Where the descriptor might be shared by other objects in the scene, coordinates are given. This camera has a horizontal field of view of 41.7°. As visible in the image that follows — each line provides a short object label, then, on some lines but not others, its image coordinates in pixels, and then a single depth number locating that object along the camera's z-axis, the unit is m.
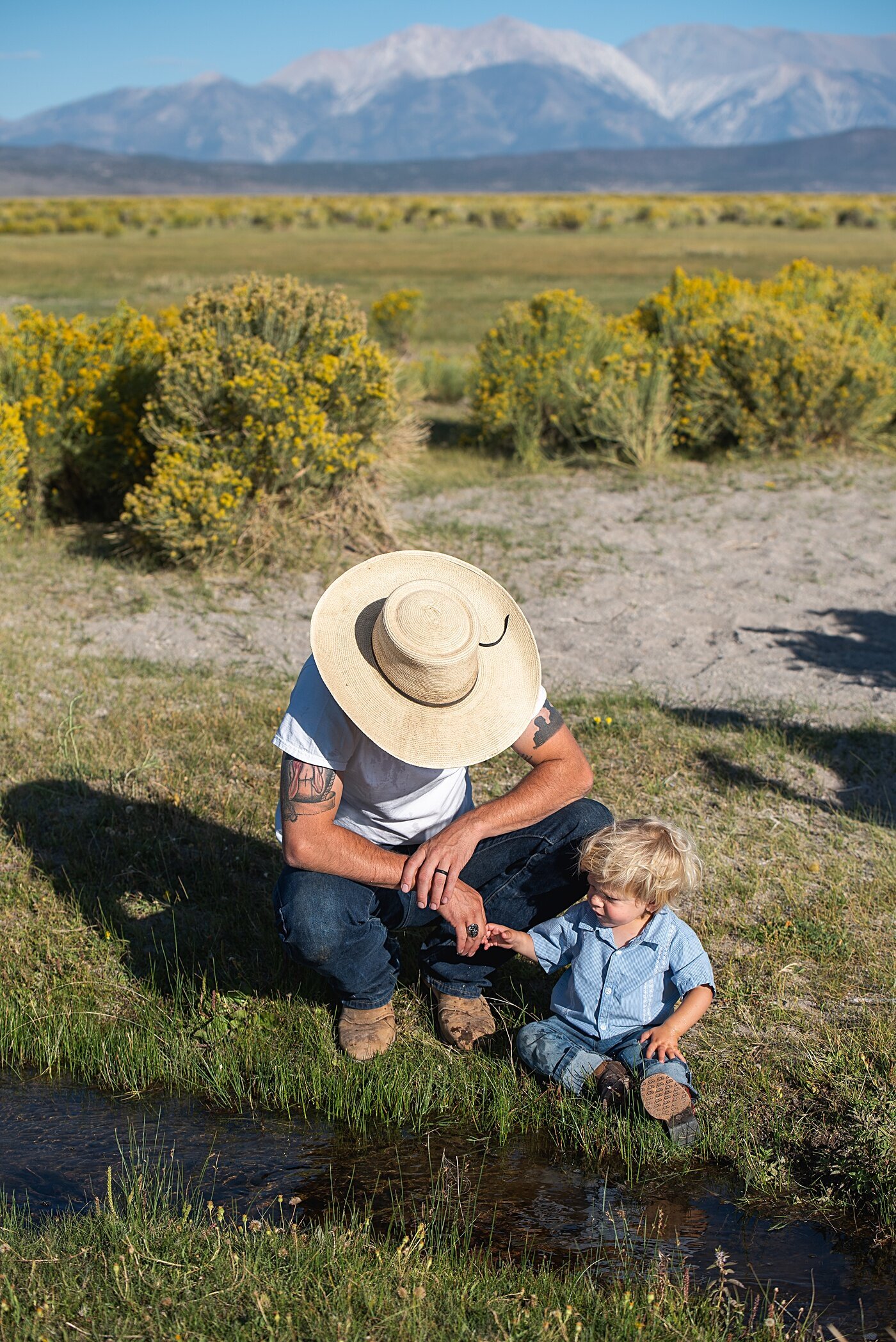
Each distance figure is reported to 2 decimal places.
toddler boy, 3.02
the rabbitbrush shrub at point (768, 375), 10.39
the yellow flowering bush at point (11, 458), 7.33
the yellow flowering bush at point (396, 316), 16.05
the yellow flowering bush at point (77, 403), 8.16
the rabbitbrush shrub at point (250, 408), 7.45
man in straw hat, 2.88
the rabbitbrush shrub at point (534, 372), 10.52
